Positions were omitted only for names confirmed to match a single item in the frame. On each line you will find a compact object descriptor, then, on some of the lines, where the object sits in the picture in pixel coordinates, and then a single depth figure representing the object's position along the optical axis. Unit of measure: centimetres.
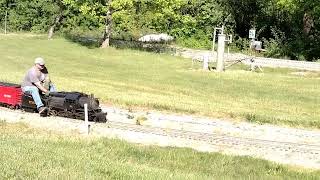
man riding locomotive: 1869
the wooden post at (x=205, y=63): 3826
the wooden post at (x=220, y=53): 3791
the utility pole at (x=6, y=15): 7070
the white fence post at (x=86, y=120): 1721
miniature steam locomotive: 1845
